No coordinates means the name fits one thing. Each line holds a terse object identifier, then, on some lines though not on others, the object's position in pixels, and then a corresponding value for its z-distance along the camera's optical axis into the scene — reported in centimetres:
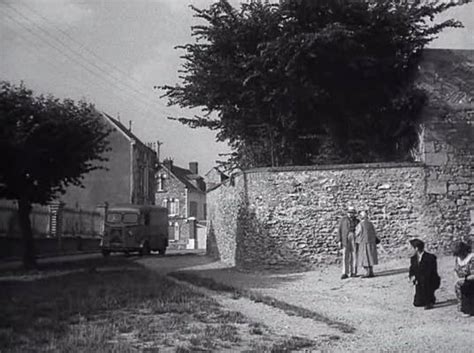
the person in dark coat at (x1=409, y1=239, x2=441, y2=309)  1271
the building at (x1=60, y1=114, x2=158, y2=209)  5603
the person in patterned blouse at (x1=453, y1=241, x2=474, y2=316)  1173
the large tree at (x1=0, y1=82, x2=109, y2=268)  2205
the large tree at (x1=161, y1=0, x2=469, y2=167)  2273
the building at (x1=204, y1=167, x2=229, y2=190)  7071
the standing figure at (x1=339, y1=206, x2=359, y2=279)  1797
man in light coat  1744
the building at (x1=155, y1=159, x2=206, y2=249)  6638
